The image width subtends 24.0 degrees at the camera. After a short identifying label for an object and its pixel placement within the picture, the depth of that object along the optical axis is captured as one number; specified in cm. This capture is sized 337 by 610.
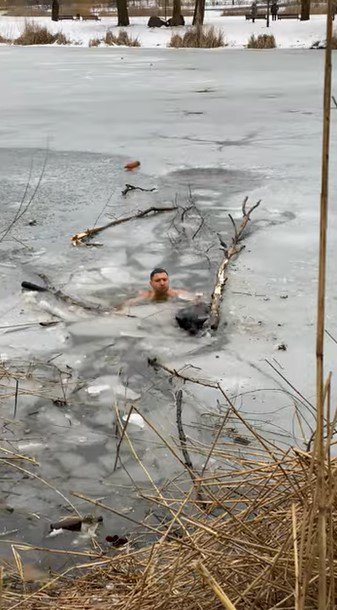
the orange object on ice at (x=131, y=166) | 748
